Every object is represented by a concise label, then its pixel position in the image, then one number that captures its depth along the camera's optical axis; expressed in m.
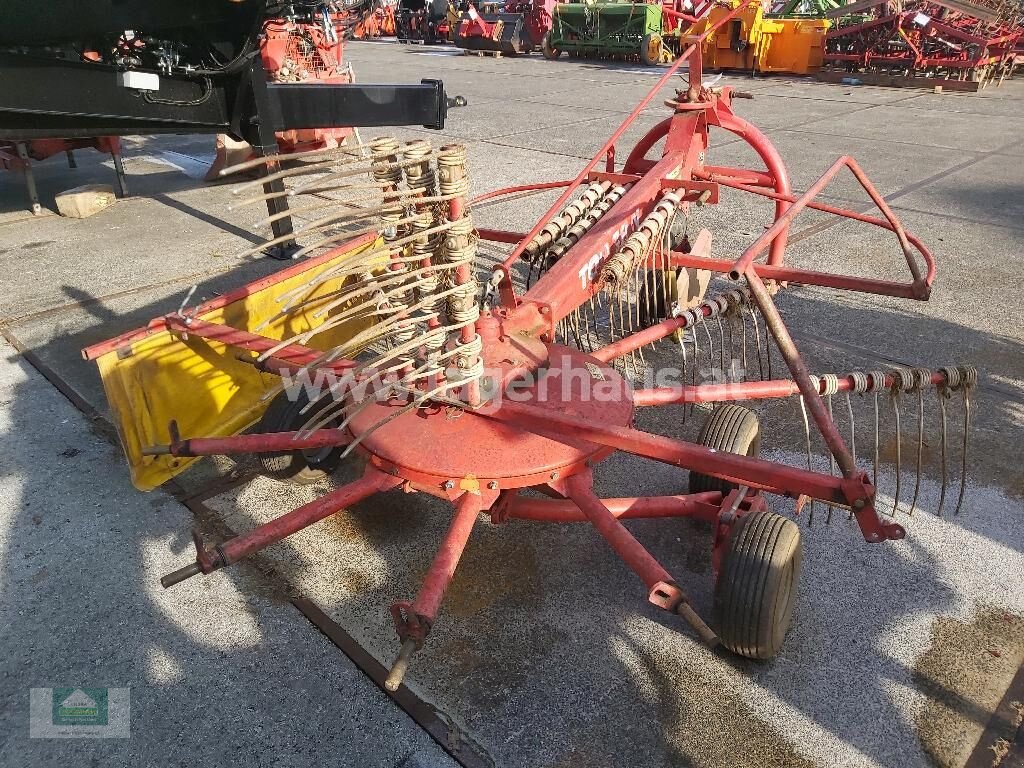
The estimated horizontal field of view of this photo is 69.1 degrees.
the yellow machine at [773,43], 14.38
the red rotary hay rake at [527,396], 2.06
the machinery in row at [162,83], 3.17
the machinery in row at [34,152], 6.58
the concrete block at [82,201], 6.85
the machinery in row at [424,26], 22.37
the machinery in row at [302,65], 7.61
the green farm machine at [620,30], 16.30
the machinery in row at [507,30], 18.77
